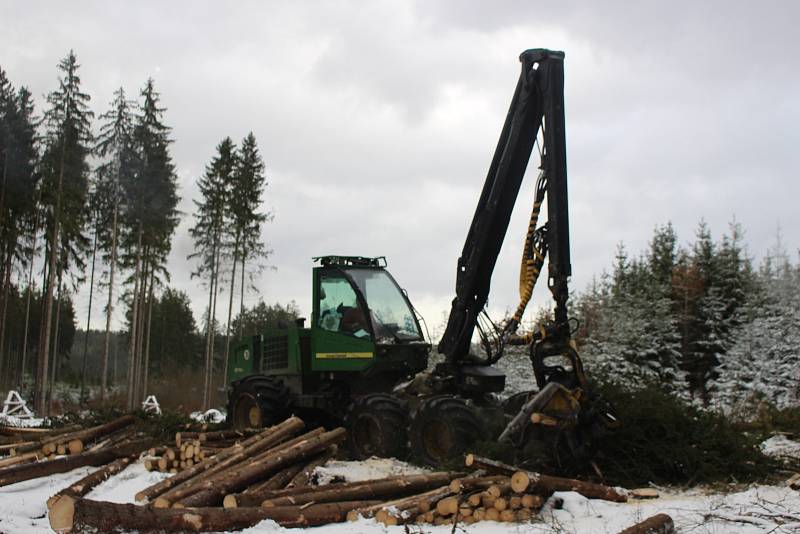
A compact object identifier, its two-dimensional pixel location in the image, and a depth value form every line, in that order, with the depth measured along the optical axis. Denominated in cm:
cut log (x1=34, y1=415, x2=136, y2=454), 1193
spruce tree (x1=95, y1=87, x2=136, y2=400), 3139
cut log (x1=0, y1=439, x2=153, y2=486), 1036
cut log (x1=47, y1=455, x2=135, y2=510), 937
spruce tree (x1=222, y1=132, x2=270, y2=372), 3503
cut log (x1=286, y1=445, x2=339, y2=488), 916
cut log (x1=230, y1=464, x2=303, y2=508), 756
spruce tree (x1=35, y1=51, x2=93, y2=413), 2809
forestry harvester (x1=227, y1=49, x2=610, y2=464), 898
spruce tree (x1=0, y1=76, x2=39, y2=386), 2906
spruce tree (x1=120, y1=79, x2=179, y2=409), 3259
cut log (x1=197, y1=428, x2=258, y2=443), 1124
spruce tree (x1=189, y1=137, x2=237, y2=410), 3499
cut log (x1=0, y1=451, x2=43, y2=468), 1131
